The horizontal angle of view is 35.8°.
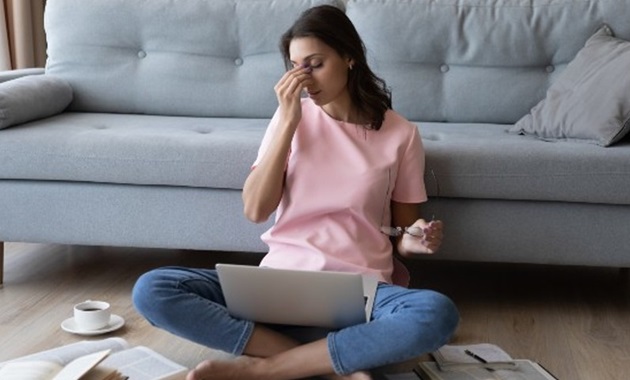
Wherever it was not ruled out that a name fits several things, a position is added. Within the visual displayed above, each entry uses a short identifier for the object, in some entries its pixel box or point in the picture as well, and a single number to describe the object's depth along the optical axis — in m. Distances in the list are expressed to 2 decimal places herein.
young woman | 1.92
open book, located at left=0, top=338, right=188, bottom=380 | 1.81
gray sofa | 2.46
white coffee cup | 2.33
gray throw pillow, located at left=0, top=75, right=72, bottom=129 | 2.66
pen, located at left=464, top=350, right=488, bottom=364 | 2.15
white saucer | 2.33
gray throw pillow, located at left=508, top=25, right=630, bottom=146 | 2.55
